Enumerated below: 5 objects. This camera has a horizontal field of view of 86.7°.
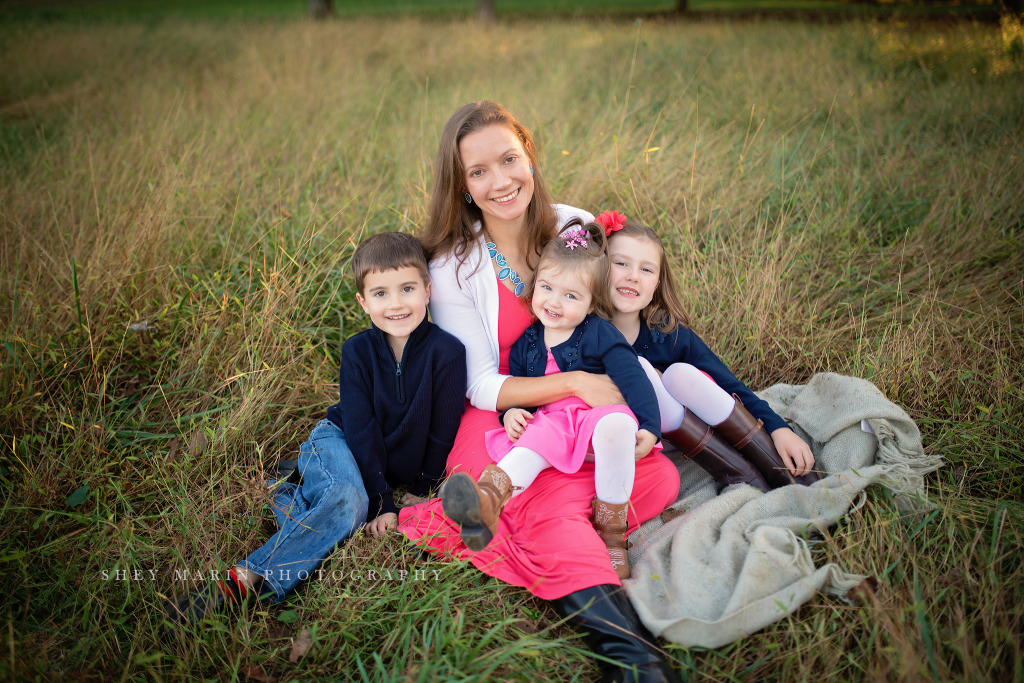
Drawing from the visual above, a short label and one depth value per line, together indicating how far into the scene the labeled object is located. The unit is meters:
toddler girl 1.96
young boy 2.12
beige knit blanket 1.73
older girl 2.26
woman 1.77
